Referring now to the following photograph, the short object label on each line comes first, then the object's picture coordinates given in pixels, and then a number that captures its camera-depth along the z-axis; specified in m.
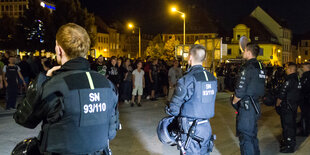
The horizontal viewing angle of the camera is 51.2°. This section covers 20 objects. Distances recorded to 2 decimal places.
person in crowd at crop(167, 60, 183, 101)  14.18
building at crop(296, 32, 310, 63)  103.19
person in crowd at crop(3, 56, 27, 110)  11.68
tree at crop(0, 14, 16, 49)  41.34
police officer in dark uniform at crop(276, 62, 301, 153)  7.02
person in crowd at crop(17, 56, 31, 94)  15.27
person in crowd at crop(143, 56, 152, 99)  15.96
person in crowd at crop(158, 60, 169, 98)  17.25
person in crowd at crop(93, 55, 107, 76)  11.52
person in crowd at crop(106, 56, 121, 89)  12.61
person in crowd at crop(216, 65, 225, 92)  20.55
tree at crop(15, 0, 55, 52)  38.59
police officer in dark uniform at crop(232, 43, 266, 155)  5.49
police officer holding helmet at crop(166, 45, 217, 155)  4.19
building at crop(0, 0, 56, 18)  80.62
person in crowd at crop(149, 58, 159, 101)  15.54
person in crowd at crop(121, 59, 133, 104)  13.78
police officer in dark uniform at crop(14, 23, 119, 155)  2.54
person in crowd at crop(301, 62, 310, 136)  8.87
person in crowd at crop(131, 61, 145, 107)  13.45
